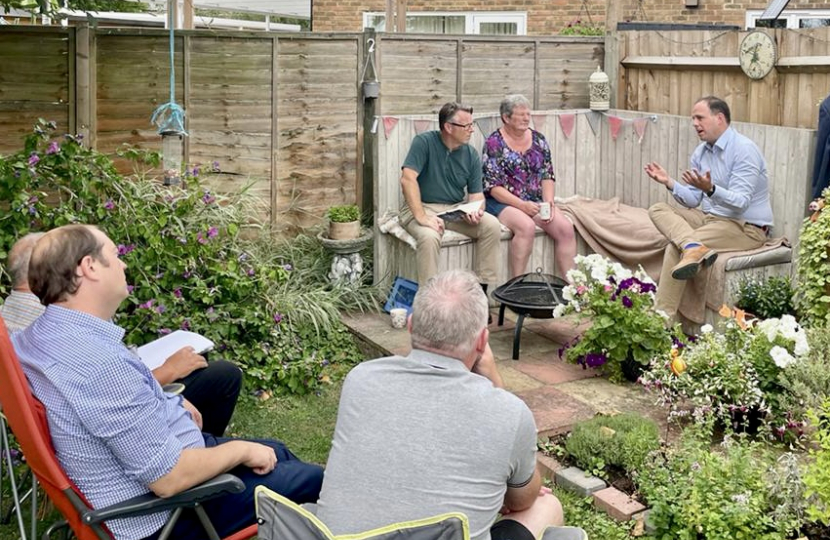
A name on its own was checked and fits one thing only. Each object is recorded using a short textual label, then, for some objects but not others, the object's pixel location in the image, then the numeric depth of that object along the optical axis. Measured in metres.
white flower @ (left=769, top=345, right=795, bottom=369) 4.43
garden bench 6.30
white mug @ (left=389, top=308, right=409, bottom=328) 6.39
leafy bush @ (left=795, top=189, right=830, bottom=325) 5.33
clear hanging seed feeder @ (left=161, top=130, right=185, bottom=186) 6.21
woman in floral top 6.89
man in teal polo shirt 6.50
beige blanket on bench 6.98
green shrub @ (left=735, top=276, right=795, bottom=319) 5.77
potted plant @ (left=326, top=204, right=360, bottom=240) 6.85
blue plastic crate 6.62
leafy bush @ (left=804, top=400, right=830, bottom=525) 3.27
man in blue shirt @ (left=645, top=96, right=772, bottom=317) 6.12
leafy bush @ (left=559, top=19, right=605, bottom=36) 12.21
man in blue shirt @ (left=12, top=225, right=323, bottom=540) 2.72
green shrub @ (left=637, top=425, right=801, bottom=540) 3.39
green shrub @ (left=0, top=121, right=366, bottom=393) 5.03
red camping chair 2.71
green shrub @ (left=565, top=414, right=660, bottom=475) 4.12
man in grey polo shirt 2.47
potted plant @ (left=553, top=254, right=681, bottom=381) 5.30
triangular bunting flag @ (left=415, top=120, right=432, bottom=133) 7.08
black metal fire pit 5.79
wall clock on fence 6.91
